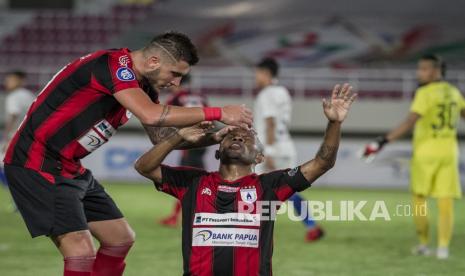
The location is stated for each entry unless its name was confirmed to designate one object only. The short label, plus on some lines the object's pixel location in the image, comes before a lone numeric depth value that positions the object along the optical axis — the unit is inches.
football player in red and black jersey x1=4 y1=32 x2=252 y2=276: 374.0
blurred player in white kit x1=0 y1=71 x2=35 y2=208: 969.3
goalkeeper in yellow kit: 643.8
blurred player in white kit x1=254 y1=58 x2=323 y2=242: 746.3
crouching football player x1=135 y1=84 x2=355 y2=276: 377.0
